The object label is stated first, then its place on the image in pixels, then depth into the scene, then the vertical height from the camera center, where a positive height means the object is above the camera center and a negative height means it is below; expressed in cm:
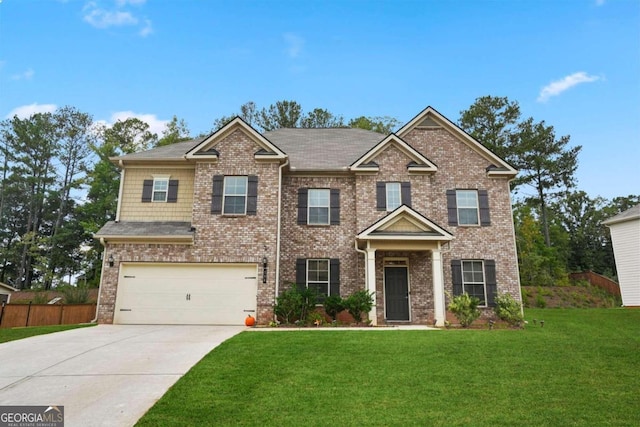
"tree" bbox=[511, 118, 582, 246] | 3350 +1167
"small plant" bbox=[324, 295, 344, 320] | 1349 -46
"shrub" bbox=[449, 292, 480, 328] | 1320 -57
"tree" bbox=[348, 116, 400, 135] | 3077 +1328
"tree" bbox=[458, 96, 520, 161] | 3366 +1476
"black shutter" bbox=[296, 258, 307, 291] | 1491 +70
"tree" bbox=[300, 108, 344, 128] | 3084 +1355
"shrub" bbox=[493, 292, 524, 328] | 1375 -64
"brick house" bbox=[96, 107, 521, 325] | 1396 +237
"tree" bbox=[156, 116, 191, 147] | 3116 +1291
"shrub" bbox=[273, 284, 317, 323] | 1323 -46
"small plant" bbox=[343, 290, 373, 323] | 1306 -41
